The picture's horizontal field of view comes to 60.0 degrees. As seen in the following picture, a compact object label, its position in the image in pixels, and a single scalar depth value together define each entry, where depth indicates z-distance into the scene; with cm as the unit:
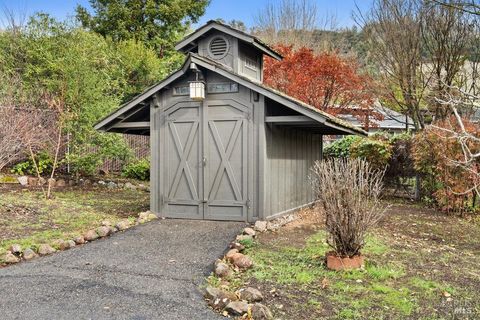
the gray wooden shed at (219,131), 820
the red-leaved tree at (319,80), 1536
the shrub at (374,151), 1241
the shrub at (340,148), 1413
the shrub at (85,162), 1316
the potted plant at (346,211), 513
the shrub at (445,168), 984
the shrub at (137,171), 1620
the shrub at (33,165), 1352
